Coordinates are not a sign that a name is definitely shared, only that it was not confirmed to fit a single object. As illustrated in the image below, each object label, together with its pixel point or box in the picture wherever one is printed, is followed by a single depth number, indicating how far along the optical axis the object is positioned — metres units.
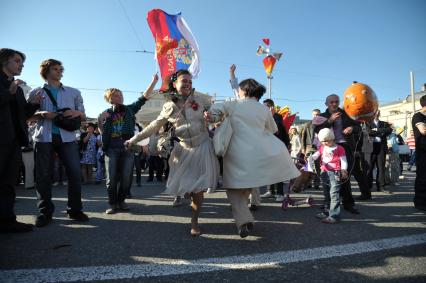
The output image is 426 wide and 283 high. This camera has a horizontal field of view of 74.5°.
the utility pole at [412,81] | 33.39
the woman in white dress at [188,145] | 3.41
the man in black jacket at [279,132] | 5.97
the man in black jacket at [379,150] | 7.06
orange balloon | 4.24
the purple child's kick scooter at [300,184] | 5.02
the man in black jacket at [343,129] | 4.75
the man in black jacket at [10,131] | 3.46
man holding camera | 3.95
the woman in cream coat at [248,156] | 3.25
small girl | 4.02
